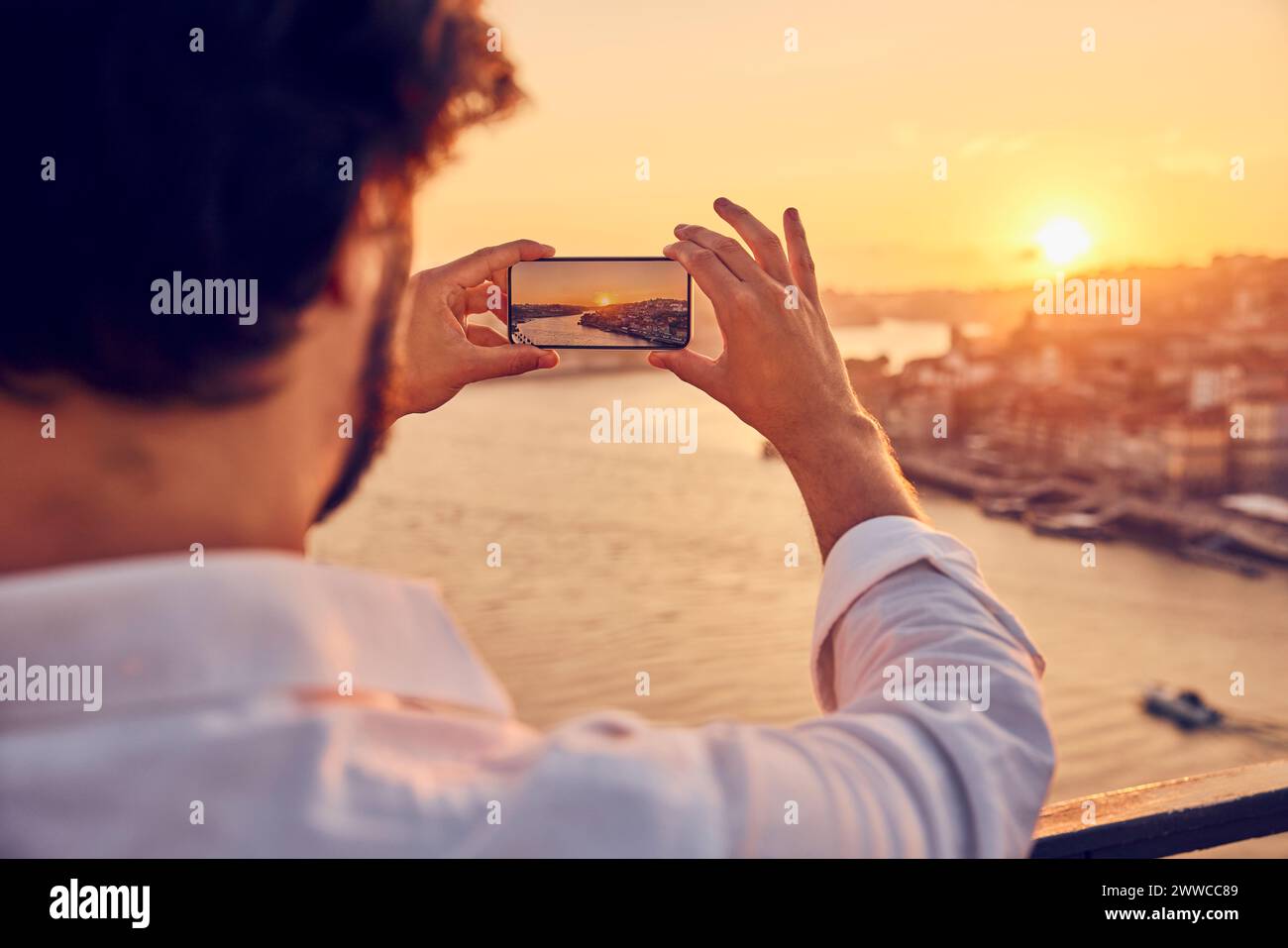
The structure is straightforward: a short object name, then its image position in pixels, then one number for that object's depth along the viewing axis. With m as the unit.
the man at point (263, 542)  0.30
